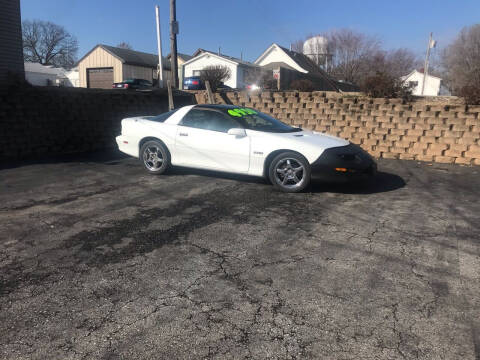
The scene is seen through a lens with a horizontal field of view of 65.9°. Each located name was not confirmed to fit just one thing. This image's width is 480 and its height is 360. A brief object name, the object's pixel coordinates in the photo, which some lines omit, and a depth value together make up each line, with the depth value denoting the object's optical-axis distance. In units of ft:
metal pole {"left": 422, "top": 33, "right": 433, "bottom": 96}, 111.94
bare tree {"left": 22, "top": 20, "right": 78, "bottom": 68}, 203.41
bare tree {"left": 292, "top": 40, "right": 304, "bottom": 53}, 159.63
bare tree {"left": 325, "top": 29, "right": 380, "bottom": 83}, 132.16
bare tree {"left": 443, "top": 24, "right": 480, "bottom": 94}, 125.29
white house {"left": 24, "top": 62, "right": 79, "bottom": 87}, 135.23
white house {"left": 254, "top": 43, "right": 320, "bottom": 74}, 125.80
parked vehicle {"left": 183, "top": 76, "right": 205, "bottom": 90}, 75.16
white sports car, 18.16
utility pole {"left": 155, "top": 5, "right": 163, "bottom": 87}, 60.22
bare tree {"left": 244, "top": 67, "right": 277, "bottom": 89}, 94.62
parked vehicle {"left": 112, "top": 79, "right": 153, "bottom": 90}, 81.58
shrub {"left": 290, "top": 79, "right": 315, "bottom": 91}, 37.58
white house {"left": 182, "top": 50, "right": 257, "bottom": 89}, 116.47
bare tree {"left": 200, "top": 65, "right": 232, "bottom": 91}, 42.08
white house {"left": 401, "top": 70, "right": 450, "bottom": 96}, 166.32
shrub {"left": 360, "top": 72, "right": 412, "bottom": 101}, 30.07
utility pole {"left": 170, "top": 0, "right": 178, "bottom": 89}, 47.24
